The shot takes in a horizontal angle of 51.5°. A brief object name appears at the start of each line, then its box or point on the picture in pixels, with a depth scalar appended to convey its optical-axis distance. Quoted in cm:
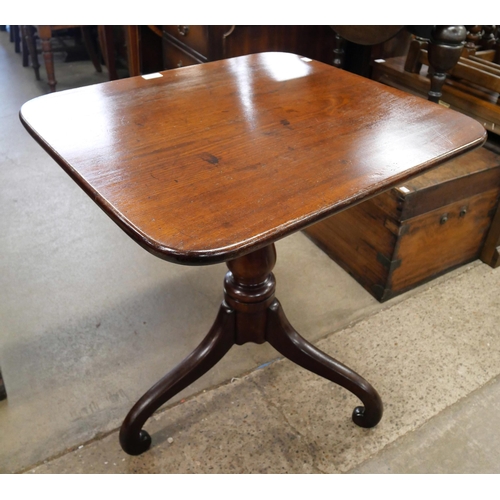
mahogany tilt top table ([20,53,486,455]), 73
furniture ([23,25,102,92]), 283
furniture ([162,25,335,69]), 220
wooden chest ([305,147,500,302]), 152
